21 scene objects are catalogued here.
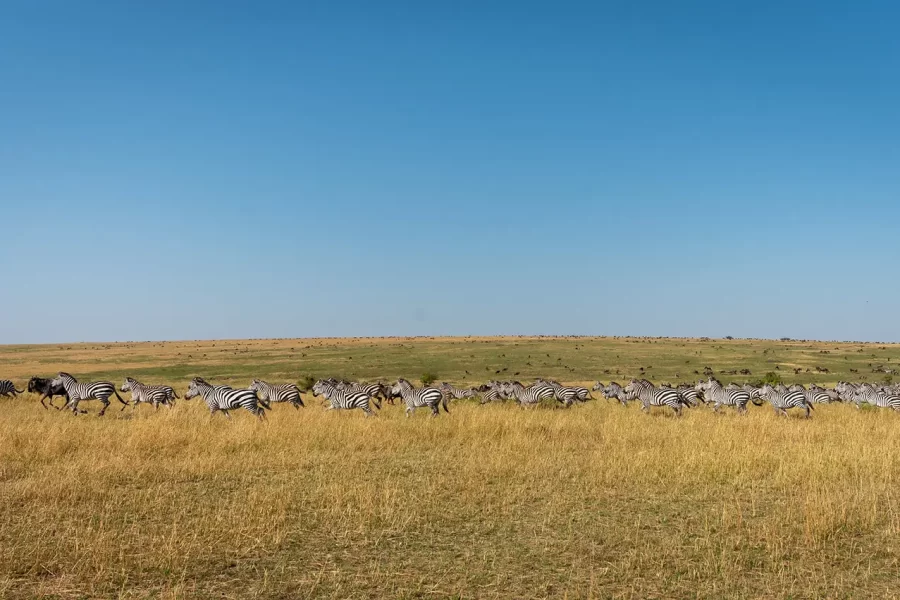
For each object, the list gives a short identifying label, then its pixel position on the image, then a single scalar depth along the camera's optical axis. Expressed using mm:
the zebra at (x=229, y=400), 21266
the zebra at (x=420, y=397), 22328
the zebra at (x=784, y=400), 23734
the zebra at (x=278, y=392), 25438
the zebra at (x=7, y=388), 29486
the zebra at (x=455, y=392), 30094
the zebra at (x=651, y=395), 24266
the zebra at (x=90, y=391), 23406
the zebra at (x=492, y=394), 28406
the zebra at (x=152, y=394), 24641
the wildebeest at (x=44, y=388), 25156
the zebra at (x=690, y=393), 25939
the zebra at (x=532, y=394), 26172
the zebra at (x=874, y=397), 25391
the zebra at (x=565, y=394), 25722
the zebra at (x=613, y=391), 29169
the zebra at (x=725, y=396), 24750
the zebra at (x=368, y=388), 23573
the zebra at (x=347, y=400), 22656
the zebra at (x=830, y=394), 29062
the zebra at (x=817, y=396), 28359
